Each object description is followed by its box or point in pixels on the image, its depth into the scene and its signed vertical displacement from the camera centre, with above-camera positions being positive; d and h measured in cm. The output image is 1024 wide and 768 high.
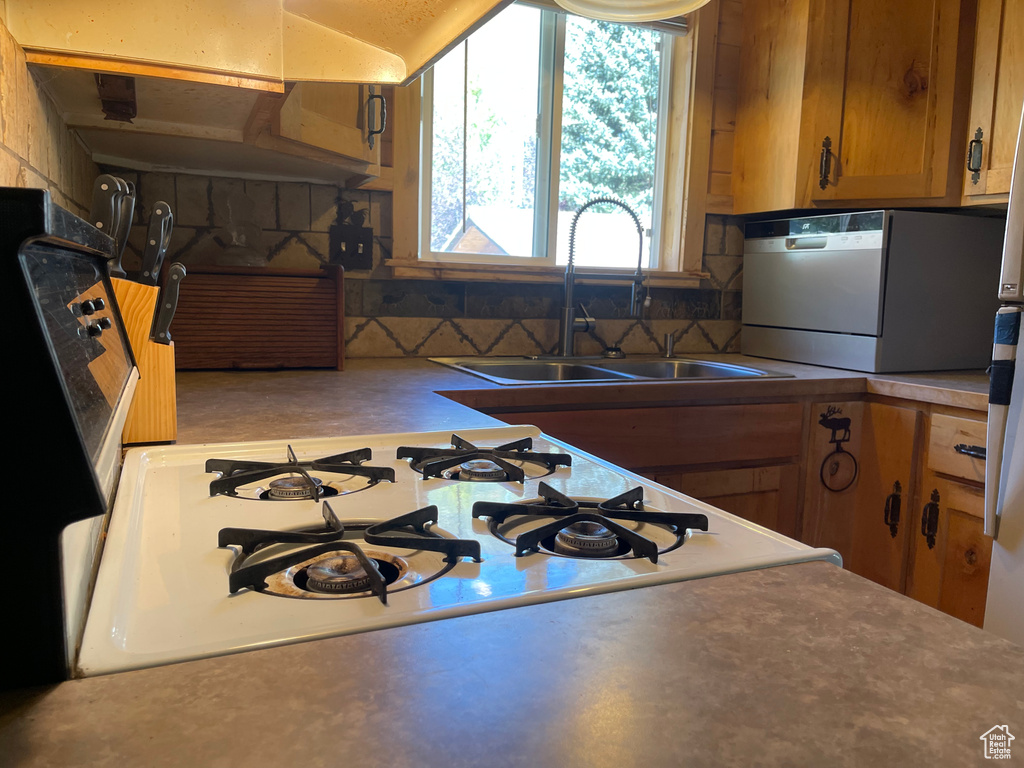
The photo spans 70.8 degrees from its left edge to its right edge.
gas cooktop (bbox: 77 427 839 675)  49 -22
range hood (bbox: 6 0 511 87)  98 +36
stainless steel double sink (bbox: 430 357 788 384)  231 -24
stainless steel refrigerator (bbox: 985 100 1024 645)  151 -27
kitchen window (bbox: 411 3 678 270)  247 +55
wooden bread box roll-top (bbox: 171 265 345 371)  186 -9
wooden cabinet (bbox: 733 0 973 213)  224 +65
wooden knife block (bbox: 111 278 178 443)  101 -13
